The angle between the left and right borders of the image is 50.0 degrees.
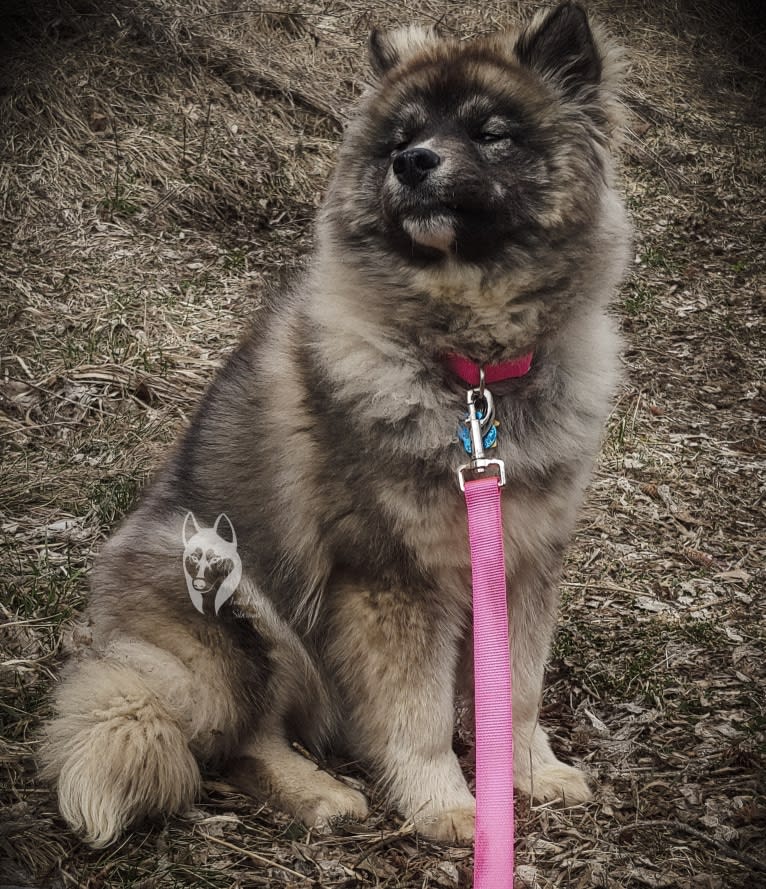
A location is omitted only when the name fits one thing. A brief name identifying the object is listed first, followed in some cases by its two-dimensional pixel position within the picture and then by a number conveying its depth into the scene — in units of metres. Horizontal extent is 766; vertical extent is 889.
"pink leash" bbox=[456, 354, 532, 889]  1.73
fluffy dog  2.25
